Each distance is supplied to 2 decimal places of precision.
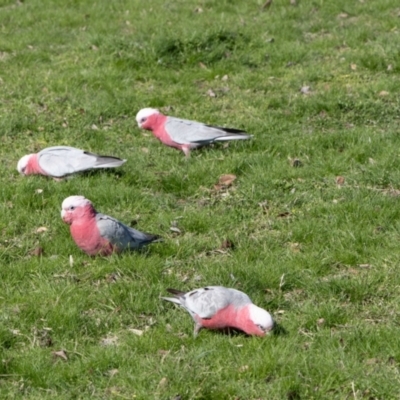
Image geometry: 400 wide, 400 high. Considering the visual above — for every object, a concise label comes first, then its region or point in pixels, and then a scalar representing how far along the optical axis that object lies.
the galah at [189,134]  17.08
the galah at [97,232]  12.74
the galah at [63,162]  15.66
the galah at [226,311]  10.59
